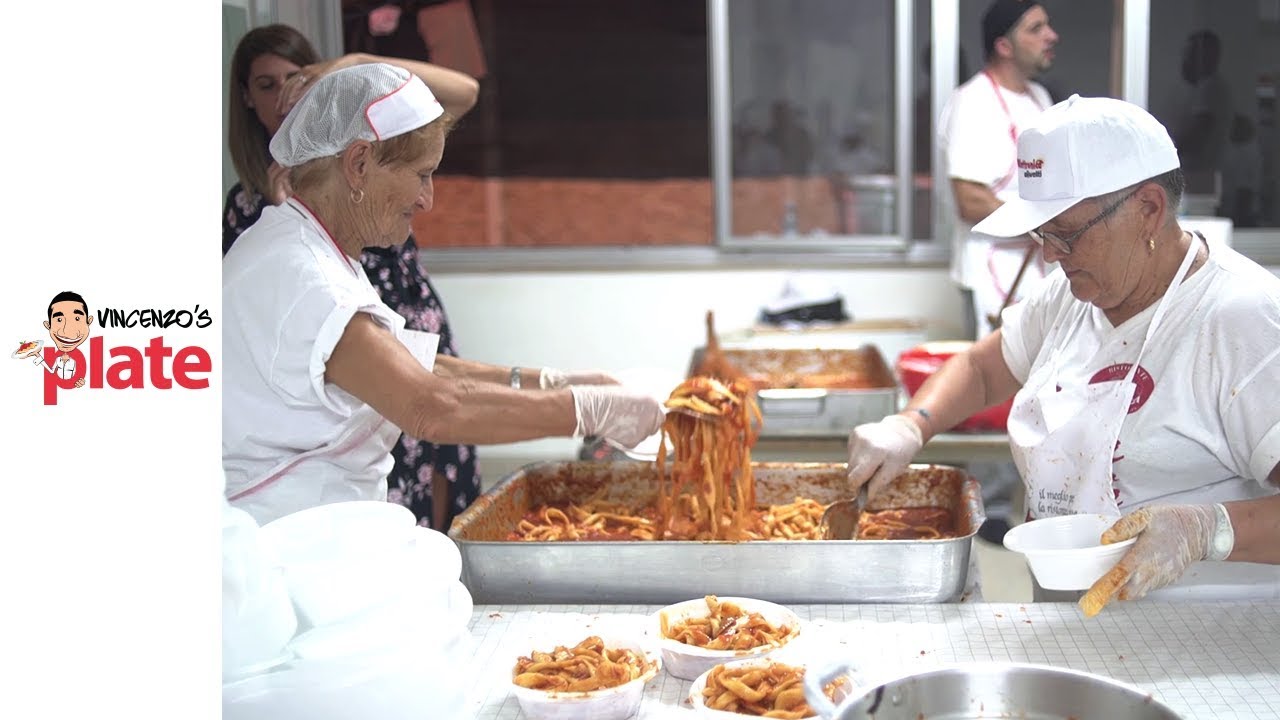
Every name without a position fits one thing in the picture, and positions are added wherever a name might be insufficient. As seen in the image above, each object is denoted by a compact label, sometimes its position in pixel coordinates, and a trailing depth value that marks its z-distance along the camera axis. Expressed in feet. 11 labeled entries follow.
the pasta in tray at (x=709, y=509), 8.67
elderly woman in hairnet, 7.12
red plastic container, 11.11
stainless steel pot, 4.75
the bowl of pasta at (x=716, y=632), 5.98
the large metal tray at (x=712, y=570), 7.07
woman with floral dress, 10.85
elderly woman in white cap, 7.01
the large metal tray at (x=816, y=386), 11.91
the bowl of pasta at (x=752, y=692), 5.33
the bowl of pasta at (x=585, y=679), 5.52
